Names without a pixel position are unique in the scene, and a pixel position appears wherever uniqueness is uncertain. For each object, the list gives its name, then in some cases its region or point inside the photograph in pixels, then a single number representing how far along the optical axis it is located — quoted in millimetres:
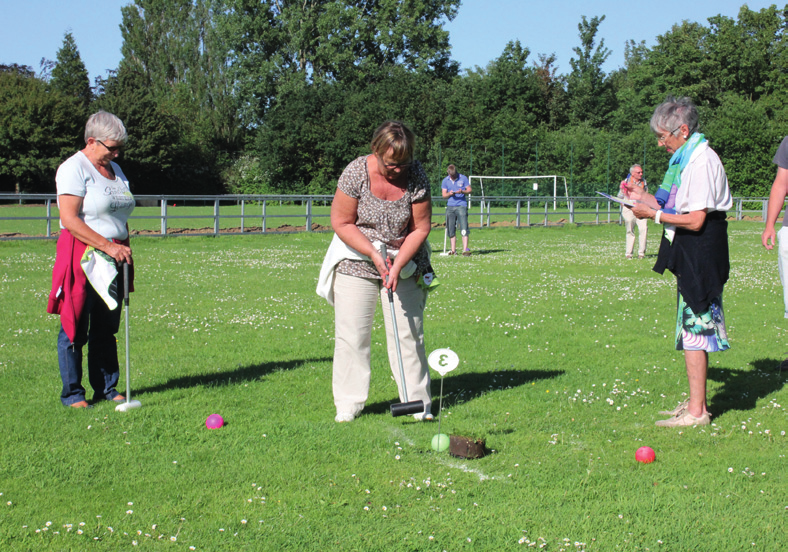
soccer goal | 41938
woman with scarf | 4688
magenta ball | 4926
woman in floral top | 4797
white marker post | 4742
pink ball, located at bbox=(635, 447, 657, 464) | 4352
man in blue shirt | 17203
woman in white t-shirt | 5051
